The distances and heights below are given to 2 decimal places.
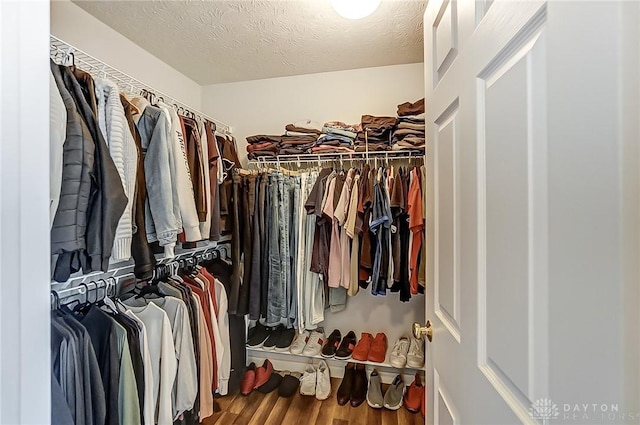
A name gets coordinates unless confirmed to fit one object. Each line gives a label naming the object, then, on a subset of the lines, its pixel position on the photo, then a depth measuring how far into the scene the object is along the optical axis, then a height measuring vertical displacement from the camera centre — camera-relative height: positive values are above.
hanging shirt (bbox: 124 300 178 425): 1.31 -0.65
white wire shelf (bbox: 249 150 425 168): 2.01 +0.39
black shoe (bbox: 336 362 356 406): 1.99 -1.19
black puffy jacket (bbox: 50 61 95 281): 0.95 +0.07
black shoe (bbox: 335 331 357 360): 2.10 -0.97
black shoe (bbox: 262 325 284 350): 2.25 -0.96
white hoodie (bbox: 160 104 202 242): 1.41 +0.13
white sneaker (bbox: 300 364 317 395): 2.06 -1.19
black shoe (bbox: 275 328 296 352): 2.23 -0.97
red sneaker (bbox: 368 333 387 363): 2.07 -0.97
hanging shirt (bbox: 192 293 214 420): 1.58 -0.83
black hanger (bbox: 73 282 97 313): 1.30 -0.41
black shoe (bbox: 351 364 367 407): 1.98 -1.19
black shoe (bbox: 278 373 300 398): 2.06 -1.22
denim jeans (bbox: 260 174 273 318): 2.01 -0.18
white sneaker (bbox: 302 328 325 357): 2.17 -0.98
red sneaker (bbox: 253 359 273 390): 2.15 -1.18
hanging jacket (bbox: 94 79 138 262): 1.16 +0.27
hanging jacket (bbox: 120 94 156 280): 1.27 -0.05
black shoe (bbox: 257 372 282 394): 2.11 -1.23
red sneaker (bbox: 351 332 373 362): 2.10 -0.97
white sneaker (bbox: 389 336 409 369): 2.00 -0.97
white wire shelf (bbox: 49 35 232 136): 1.15 +0.64
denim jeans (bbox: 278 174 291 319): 2.01 -0.23
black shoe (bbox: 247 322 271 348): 2.28 -0.96
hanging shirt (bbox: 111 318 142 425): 1.16 -0.69
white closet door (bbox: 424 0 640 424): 0.31 +0.00
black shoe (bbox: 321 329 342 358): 2.13 -0.97
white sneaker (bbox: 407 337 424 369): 1.99 -0.97
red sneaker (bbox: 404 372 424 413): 1.89 -1.19
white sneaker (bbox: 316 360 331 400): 2.03 -1.18
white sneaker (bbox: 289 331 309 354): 2.20 -0.98
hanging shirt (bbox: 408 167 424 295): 1.73 -0.06
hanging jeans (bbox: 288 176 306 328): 2.02 -0.20
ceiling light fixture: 1.39 +0.96
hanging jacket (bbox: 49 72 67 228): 0.89 +0.22
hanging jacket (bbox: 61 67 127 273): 1.05 +0.05
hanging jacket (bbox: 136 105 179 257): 1.33 +0.12
